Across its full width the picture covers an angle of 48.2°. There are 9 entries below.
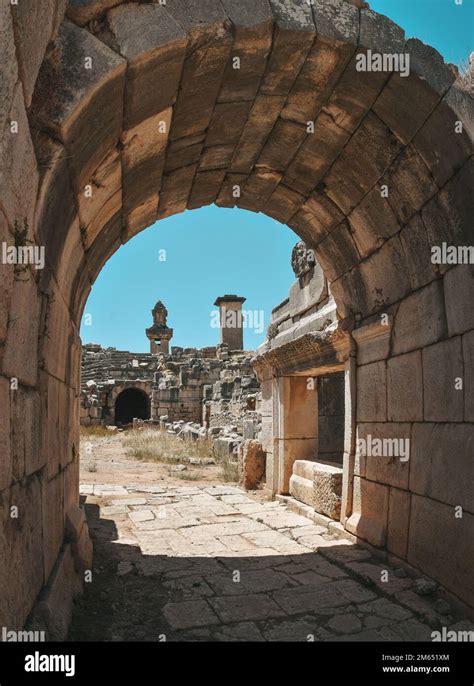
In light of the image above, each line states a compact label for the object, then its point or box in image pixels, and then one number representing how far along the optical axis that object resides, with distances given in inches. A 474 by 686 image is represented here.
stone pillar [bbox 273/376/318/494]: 314.7
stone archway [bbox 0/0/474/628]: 102.4
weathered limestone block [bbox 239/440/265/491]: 351.9
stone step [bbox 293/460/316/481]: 284.8
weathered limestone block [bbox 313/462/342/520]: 244.4
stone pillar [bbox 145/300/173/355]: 1406.3
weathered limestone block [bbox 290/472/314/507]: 277.6
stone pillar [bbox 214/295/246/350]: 1179.9
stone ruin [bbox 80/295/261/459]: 605.3
